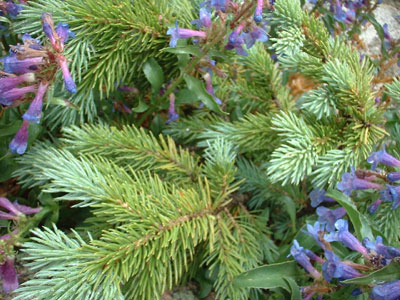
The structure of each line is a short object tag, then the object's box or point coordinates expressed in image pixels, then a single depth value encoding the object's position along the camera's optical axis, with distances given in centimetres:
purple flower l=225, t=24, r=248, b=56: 31
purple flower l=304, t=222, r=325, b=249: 30
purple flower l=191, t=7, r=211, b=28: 32
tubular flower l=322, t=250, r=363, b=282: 27
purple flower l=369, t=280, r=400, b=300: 25
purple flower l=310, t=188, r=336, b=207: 34
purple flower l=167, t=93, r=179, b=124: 38
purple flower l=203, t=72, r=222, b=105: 36
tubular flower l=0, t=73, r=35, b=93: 30
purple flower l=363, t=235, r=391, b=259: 26
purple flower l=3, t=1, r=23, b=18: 34
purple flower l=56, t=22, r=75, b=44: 30
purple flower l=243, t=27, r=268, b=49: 32
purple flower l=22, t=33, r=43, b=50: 29
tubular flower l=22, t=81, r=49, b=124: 30
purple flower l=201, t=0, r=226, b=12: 31
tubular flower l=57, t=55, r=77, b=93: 29
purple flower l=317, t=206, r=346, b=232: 33
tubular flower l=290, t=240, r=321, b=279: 29
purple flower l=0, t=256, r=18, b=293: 31
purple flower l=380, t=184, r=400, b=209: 28
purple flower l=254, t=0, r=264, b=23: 29
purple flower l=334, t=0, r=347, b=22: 44
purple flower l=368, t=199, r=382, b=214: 31
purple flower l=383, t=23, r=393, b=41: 47
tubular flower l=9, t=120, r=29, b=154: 33
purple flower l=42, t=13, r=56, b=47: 29
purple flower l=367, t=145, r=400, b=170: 30
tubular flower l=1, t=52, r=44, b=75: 29
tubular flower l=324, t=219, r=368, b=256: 28
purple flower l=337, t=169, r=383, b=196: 30
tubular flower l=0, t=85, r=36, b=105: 30
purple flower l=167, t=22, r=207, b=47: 32
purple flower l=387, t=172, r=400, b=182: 29
